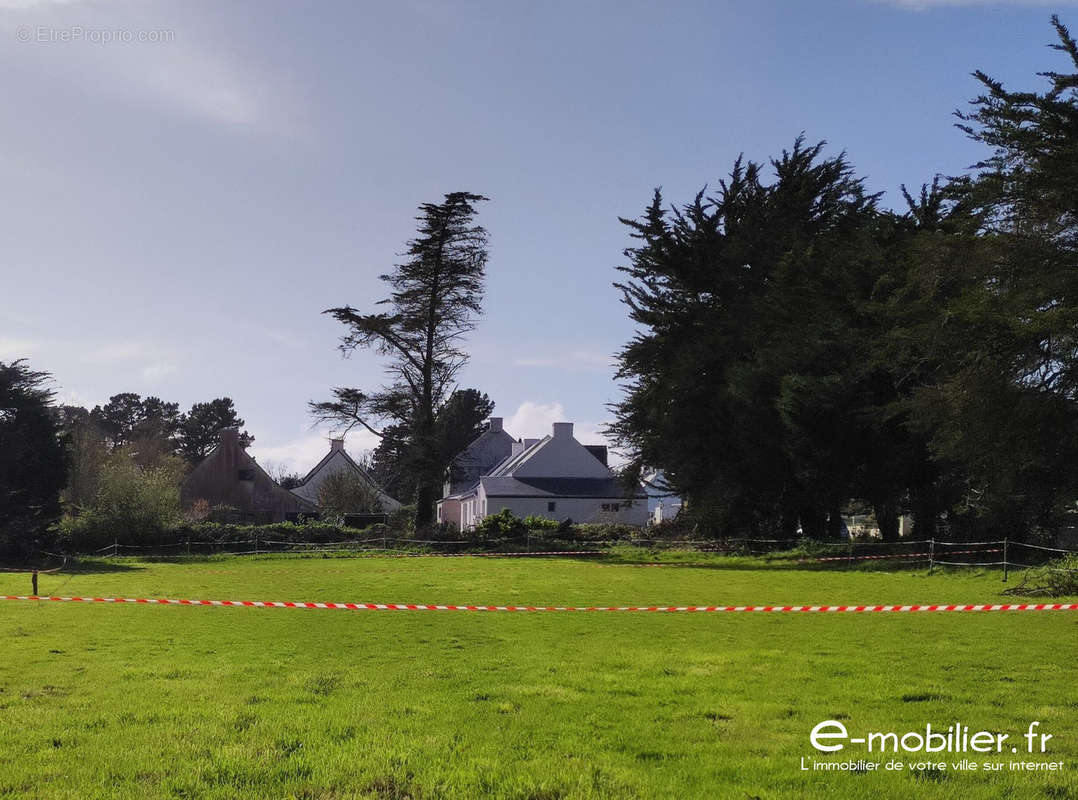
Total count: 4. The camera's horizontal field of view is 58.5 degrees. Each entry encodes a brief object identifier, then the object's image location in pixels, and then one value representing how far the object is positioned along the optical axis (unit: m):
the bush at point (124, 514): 41.03
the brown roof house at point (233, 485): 70.50
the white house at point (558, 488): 63.62
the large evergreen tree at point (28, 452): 40.69
